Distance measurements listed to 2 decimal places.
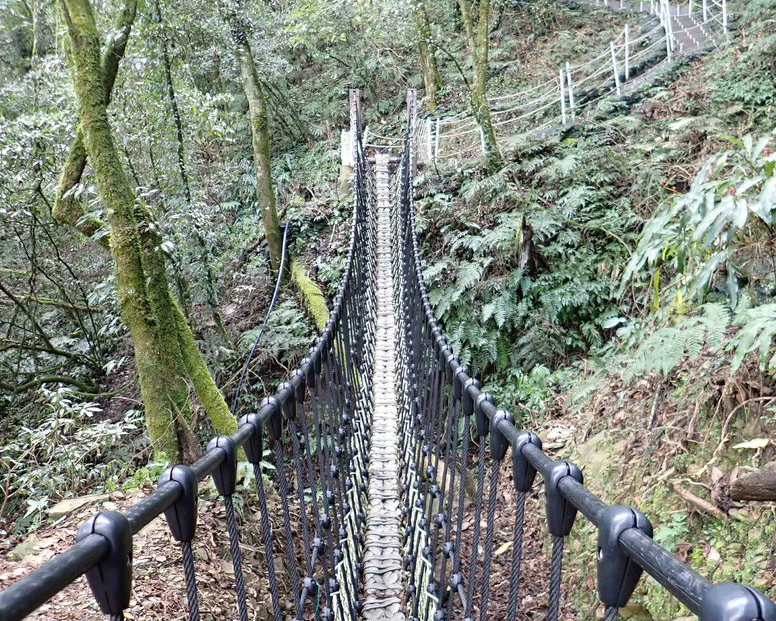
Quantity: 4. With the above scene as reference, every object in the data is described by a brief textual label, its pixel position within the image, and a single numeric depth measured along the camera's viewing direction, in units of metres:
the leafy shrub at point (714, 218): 1.71
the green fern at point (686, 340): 2.23
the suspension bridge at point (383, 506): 0.56
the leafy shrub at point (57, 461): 3.03
